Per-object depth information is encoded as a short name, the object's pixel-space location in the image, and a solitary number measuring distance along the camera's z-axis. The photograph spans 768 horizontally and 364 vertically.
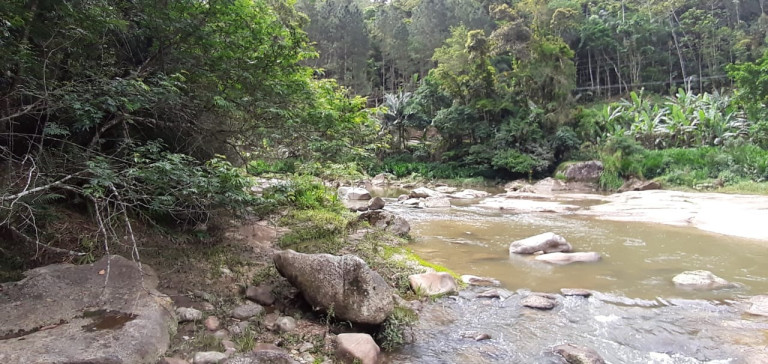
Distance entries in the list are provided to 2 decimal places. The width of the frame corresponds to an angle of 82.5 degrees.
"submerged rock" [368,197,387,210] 13.35
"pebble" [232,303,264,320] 4.23
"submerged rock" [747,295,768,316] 5.23
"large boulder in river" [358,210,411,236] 9.63
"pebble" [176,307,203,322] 3.93
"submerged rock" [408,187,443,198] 19.41
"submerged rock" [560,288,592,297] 5.94
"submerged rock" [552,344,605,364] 3.98
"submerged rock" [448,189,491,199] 20.56
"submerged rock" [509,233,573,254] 8.39
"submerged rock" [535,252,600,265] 7.76
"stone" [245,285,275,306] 4.64
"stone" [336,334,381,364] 3.67
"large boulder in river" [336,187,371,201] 17.06
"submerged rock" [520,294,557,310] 5.47
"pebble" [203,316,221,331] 3.92
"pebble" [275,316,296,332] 4.11
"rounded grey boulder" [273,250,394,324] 4.19
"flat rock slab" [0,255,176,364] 2.83
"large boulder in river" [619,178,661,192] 20.20
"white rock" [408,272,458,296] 5.70
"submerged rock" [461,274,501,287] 6.40
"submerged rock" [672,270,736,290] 6.27
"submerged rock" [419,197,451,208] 16.65
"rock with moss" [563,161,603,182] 22.89
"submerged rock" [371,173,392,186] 26.05
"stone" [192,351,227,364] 3.32
